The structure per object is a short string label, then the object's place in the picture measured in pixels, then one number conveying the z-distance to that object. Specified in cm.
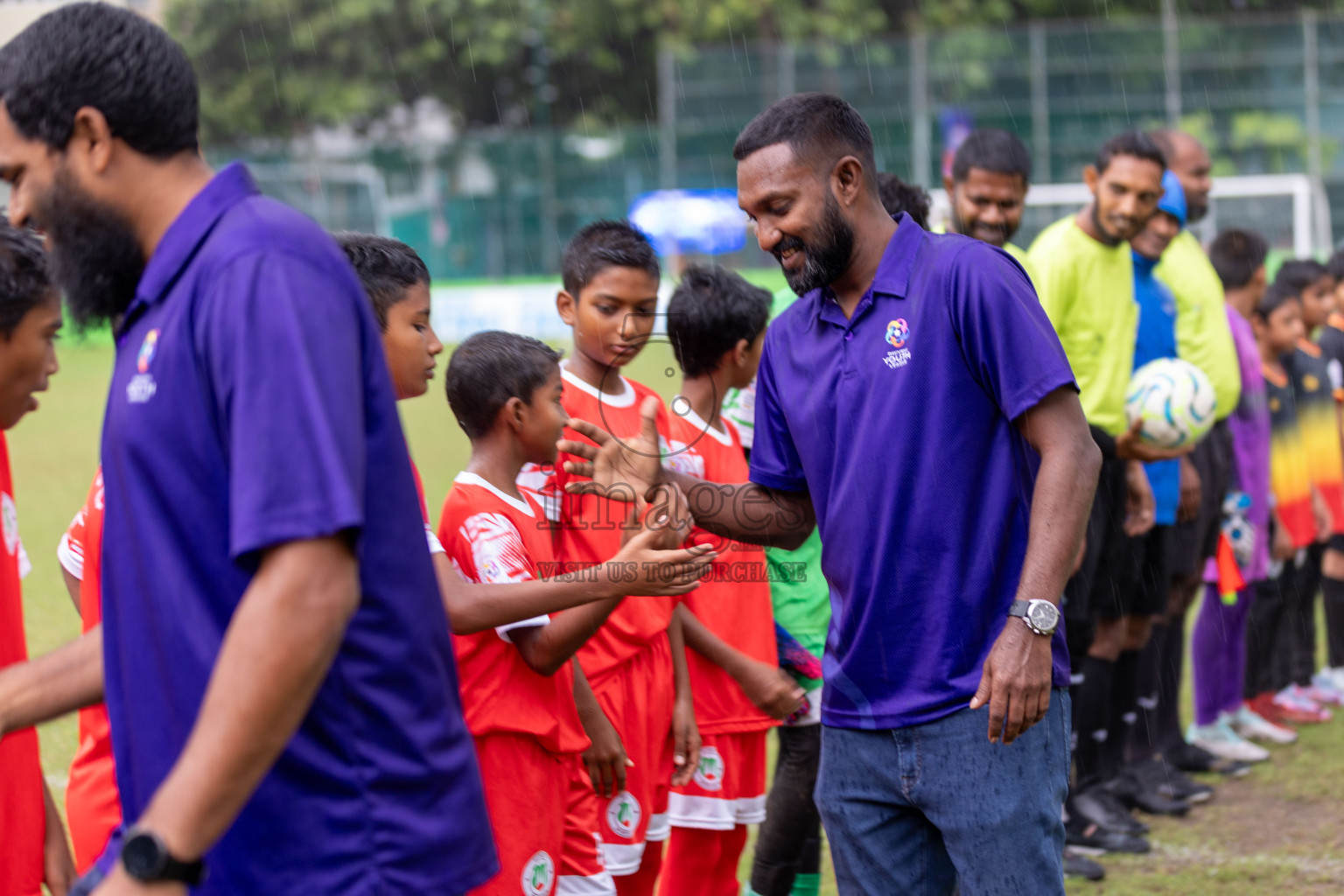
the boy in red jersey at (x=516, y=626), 606
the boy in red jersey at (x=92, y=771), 545
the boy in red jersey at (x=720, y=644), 770
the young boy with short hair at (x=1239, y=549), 1270
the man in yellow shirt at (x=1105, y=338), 980
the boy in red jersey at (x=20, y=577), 472
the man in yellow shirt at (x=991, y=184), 949
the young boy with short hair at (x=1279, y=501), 1360
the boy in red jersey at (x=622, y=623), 719
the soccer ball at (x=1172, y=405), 969
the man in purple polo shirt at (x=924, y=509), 514
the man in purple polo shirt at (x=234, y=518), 303
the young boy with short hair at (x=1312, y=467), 1417
